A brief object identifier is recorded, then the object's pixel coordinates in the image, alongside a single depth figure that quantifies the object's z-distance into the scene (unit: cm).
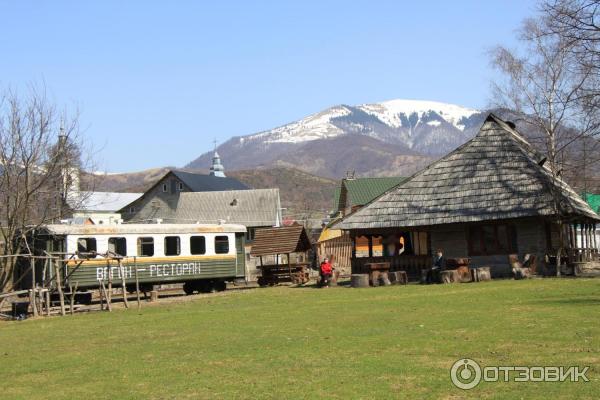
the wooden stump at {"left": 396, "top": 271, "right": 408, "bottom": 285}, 3131
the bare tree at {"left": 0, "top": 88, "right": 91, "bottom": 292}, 3042
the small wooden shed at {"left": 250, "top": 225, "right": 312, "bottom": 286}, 3659
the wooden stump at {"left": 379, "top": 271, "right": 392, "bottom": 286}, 3112
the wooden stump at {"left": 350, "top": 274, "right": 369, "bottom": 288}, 3102
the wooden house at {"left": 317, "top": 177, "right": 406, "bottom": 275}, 5109
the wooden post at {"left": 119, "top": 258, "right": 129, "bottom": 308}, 2728
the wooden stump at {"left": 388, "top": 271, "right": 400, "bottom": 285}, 3128
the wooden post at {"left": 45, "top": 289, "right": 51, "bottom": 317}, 2619
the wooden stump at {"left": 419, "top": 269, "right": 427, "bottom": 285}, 3074
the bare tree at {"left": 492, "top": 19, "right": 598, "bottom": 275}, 4212
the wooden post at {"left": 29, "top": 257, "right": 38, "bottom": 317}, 2594
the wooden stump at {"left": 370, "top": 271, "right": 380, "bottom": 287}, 3112
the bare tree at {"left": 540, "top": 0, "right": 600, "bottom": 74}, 2819
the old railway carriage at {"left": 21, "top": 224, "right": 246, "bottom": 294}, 3080
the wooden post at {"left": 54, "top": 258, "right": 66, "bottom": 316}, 2608
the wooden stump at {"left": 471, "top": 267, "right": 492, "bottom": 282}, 2972
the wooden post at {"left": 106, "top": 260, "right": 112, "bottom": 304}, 2666
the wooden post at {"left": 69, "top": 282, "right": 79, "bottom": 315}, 2631
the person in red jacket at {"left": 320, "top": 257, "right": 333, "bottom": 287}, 3219
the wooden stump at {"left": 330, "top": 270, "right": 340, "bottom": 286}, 3316
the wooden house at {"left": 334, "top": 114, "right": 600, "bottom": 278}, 3195
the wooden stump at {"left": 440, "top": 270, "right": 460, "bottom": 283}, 2969
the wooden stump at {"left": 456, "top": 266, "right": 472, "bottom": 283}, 2986
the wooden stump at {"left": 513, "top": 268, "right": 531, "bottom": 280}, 2956
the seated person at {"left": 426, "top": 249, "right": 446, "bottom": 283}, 3023
